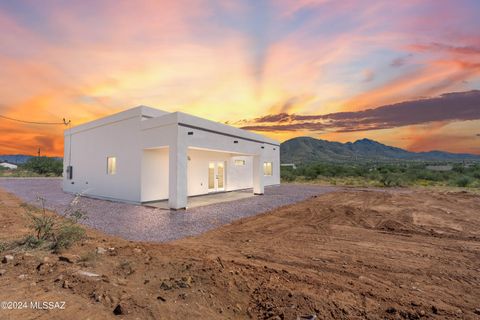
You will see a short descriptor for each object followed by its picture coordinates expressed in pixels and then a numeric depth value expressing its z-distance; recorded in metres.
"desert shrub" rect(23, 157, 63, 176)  35.75
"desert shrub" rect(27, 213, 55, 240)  4.49
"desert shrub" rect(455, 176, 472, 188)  22.42
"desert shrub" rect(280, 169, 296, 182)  29.07
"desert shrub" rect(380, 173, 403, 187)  22.78
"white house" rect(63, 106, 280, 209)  9.62
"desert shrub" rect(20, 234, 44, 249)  4.25
